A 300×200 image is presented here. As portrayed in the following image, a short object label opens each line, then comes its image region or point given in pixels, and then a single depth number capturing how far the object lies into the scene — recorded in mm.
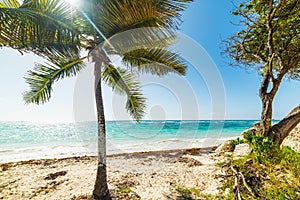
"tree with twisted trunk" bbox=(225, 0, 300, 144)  4750
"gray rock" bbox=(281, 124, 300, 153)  5681
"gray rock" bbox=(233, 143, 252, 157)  5116
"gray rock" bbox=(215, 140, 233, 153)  7463
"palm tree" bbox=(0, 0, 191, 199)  2299
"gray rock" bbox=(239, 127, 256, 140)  6965
